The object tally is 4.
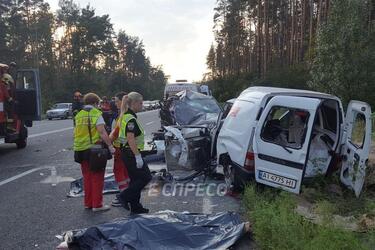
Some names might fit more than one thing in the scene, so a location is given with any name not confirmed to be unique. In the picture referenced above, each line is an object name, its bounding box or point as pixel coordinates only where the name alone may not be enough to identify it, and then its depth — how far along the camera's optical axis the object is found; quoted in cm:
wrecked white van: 691
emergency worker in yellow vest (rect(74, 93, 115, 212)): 707
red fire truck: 1410
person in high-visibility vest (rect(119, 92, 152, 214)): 646
